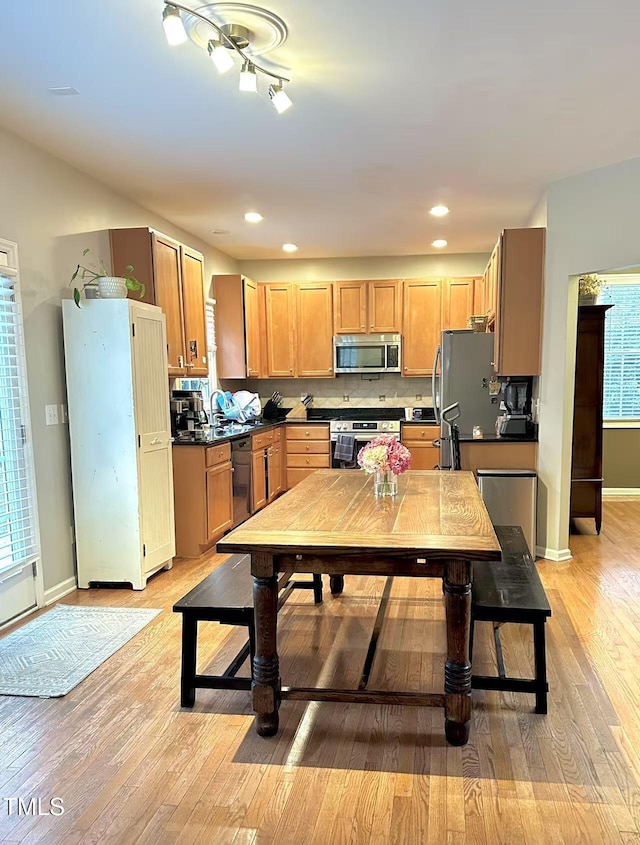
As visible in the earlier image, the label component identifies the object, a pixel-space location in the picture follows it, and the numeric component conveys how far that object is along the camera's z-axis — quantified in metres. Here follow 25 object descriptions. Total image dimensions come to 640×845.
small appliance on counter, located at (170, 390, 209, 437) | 4.85
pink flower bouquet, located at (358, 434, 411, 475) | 2.59
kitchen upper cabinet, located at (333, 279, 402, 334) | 6.33
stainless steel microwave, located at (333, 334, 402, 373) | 6.32
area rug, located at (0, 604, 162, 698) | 2.52
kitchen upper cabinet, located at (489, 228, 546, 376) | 4.07
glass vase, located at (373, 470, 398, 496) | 2.71
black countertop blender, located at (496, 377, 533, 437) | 4.48
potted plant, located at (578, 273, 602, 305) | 4.56
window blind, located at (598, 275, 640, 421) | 5.97
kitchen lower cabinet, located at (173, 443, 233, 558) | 4.24
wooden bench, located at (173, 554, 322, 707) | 2.28
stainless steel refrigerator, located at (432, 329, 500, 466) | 4.93
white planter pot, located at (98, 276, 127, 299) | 3.46
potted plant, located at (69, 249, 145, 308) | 3.46
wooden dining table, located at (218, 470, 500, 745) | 1.95
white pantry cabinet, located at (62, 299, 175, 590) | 3.46
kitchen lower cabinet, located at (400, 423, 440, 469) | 6.14
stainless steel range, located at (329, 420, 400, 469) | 6.17
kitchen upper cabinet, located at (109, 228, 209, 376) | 4.00
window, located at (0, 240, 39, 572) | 3.04
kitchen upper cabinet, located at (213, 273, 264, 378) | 6.04
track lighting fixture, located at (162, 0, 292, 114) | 1.88
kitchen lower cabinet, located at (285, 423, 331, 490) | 6.31
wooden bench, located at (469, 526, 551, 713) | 2.19
